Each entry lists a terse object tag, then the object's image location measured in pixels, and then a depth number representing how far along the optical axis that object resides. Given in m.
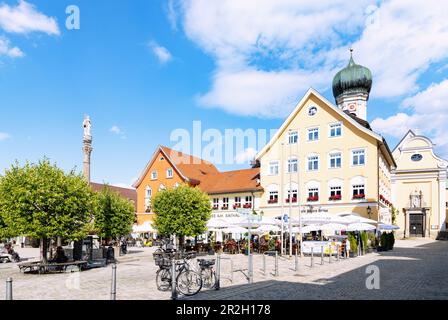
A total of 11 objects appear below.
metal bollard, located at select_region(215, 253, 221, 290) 12.75
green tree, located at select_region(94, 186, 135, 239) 28.94
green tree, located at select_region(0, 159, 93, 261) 18.03
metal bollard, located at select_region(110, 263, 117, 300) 10.13
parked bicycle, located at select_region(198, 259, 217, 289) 13.31
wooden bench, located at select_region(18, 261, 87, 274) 17.83
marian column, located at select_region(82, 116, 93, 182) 31.17
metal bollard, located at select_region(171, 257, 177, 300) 11.28
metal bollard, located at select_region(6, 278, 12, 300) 7.42
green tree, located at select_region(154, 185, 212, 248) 29.41
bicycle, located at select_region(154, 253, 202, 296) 12.30
